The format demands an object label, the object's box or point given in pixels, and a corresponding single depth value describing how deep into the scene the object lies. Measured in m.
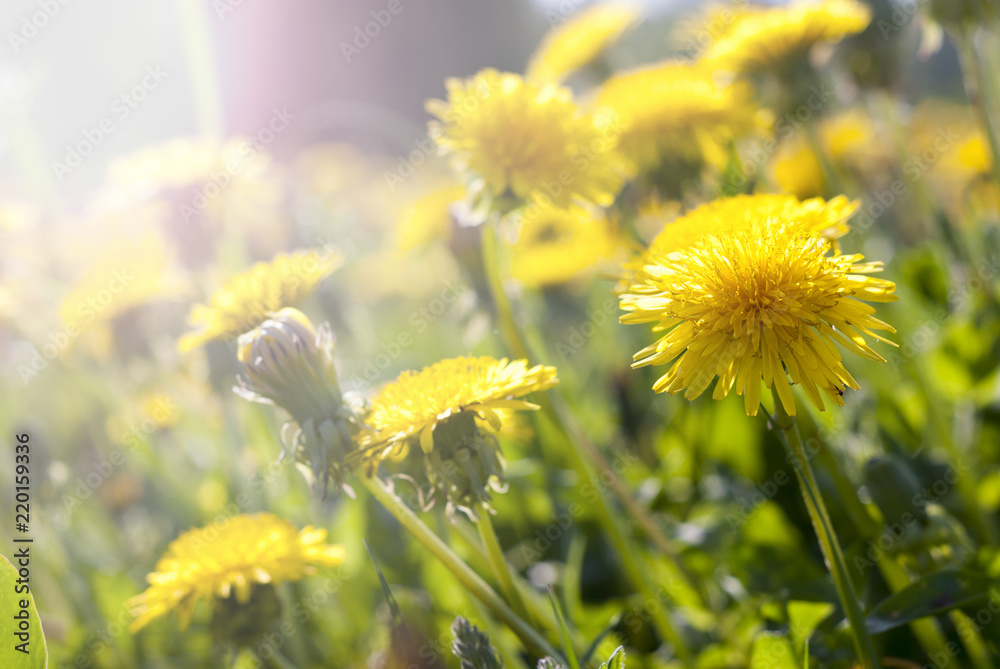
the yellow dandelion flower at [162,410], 0.49
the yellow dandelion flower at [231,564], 0.30
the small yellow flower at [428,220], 0.38
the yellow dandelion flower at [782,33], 0.34
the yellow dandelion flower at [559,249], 0.41
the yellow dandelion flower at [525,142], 0.31
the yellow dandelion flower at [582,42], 0.40
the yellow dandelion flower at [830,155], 0.43
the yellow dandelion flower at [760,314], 0.26
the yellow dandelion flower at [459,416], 0.28
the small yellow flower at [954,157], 0.44
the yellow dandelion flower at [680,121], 0.34
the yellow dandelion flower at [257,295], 0.31
